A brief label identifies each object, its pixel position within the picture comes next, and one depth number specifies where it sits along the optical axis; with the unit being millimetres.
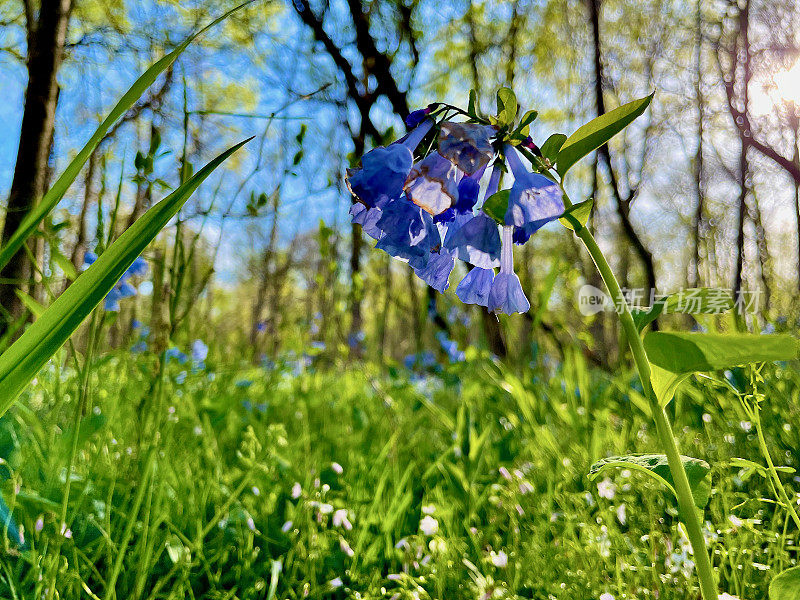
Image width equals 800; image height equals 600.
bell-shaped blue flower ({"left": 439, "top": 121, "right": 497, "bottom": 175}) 148
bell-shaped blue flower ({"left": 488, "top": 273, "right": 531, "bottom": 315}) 169
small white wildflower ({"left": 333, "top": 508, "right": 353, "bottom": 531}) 268
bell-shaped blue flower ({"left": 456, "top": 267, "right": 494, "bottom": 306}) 174
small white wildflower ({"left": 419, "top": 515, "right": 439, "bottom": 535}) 264
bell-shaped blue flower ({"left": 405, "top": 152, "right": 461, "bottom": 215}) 150
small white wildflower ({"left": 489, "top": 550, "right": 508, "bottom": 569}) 246
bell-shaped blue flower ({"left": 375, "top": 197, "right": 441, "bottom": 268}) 154
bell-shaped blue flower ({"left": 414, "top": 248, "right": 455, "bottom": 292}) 172
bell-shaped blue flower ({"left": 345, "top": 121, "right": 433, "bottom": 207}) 147
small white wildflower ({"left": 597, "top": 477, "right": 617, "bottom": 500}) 275
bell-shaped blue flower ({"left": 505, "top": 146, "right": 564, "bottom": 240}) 146
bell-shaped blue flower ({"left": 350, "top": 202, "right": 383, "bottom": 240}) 165
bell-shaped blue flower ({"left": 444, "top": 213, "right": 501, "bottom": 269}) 158
